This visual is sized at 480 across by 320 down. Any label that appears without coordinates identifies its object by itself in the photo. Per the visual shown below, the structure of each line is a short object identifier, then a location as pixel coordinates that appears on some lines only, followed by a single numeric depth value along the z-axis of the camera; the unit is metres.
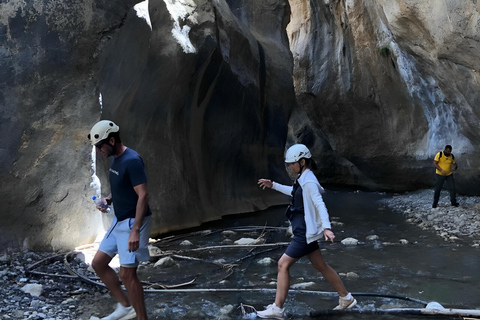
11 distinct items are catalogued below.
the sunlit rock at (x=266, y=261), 7.36
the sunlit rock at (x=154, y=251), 7.70
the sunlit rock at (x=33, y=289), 5.41
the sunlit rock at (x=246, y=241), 8.90
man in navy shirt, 4.00
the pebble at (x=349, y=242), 8.94
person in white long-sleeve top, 4.59
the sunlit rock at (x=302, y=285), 5.95
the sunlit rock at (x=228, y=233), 10.23
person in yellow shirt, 12.96
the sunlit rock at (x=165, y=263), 7.24
